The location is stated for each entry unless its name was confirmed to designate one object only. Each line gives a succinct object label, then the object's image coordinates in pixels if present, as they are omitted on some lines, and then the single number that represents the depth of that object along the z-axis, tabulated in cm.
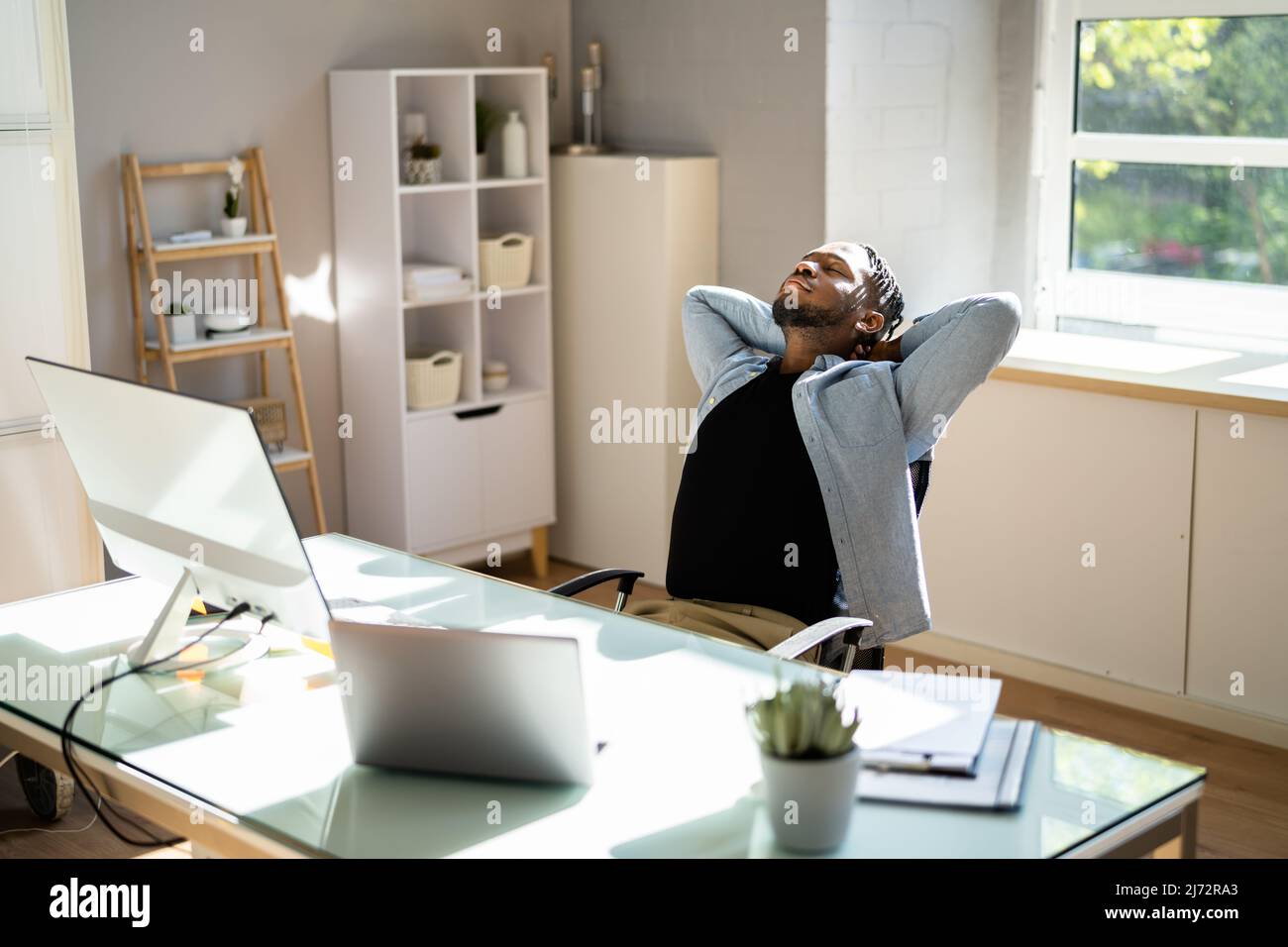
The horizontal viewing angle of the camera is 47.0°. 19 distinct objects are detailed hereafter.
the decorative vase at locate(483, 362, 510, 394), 473
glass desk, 159
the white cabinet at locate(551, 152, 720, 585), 446
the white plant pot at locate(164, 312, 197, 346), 399
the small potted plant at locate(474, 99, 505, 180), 460
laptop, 164
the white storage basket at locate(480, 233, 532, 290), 459
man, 257
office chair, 226
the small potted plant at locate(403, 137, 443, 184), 437
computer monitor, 192
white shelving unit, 438
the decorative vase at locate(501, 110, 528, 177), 459
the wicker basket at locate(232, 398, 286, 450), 422
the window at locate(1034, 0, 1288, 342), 406
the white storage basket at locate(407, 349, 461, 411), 447
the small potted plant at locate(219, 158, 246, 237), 413
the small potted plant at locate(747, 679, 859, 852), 152
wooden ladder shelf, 395
